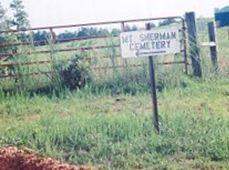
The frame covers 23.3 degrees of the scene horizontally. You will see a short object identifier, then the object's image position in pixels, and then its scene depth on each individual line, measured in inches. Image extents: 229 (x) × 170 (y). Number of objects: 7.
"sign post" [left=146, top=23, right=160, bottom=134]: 264.4
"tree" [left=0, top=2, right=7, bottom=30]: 547.0
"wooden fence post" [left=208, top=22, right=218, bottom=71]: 448.5
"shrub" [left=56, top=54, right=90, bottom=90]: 421.1
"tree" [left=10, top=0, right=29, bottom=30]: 597.4
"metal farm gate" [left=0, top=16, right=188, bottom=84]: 434.0
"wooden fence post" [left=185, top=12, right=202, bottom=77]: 438.0
